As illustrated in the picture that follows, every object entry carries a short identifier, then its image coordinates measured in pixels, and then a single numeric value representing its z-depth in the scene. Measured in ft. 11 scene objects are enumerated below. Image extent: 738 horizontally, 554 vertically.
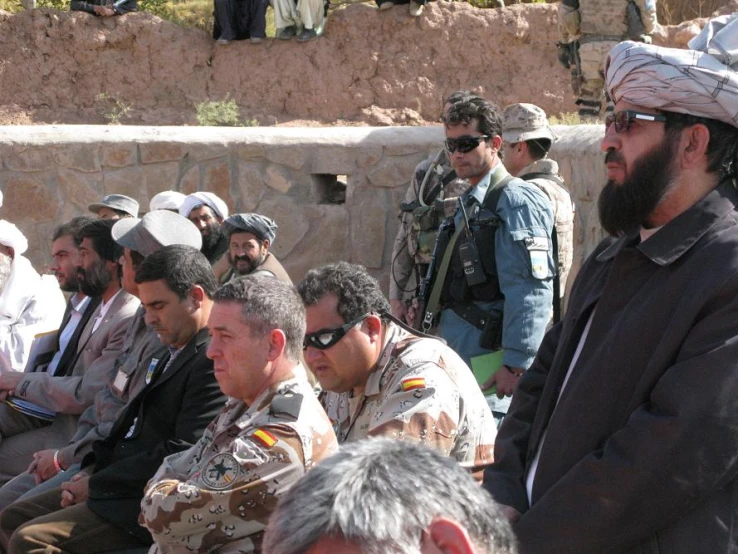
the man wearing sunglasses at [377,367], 19.54
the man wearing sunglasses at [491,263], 27.17
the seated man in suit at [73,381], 31.27
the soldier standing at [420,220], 33.63
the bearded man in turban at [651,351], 13.61
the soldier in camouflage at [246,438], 19.08
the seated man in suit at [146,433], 24.16
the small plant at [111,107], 83.10
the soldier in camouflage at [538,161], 31.12
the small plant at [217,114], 72.95
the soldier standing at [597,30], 59.21
